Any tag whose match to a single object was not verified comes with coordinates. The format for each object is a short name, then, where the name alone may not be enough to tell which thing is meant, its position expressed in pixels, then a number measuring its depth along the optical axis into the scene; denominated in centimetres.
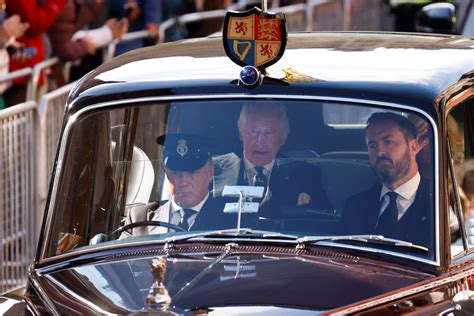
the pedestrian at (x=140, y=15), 2666
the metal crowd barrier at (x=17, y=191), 1812
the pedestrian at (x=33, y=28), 2069
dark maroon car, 983
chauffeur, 1098
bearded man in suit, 1055
